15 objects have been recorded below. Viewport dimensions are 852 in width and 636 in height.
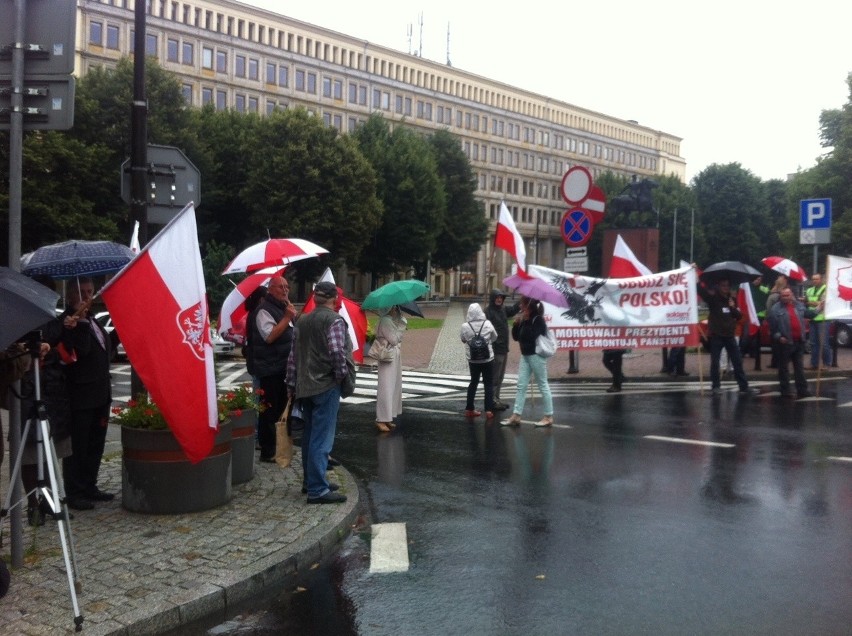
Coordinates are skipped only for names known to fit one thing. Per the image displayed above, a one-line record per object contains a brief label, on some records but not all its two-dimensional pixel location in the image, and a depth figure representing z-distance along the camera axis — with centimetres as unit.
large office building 7938
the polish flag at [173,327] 574
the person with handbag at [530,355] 1241
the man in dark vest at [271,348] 944
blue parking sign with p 1845
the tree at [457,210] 7769
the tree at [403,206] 6612
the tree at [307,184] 5588
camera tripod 500
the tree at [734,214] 8700
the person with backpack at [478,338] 1294
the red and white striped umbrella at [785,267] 1908
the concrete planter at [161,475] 714
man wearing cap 770
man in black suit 741
